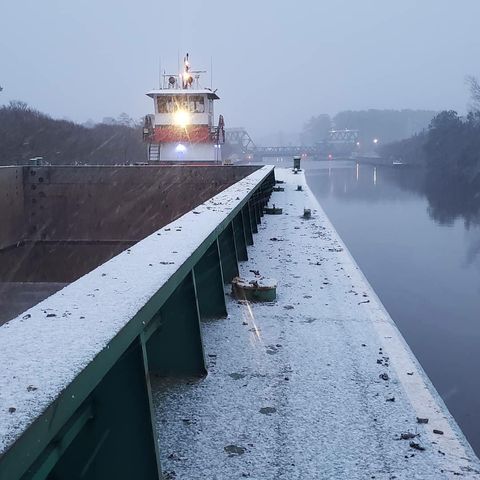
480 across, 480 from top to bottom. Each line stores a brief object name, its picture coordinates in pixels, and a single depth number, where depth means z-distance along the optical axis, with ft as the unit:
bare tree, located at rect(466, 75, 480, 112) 279.32
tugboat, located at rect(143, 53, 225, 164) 89.35
